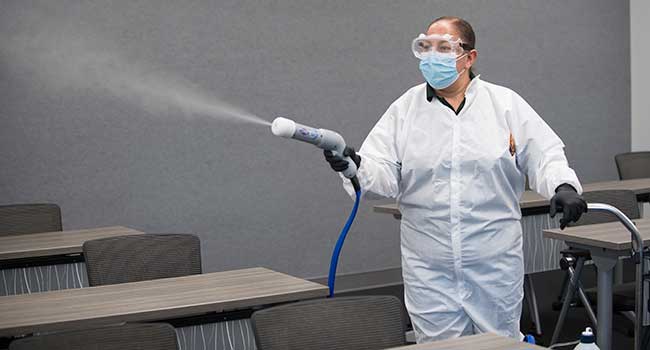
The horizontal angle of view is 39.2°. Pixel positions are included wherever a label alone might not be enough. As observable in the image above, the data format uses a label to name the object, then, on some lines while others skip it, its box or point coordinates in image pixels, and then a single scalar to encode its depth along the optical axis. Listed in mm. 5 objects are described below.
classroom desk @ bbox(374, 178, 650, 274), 5047
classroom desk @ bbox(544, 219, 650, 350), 3737
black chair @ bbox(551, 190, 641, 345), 4062
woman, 2953
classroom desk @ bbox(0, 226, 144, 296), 3928
